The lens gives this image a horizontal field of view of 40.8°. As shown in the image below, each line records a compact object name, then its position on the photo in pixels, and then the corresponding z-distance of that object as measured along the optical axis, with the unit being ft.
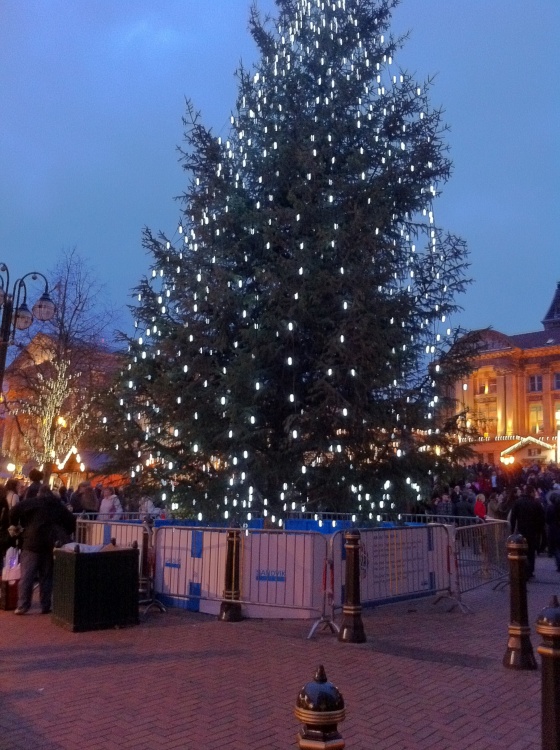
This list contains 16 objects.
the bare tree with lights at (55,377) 100.83
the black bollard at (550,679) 13.12
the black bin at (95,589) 29.63
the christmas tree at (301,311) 44.24
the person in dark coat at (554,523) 48.69
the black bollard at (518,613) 24.06
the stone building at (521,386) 247.70
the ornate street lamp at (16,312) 50.70
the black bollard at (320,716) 9.26
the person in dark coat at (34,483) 36.45
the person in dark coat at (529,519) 48.44
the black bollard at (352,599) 27.63
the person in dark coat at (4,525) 35.32
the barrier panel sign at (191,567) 33.53
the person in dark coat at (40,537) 33.91
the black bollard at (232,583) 32.09
